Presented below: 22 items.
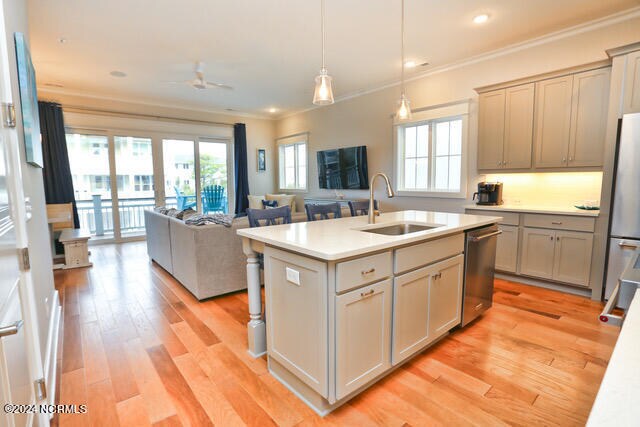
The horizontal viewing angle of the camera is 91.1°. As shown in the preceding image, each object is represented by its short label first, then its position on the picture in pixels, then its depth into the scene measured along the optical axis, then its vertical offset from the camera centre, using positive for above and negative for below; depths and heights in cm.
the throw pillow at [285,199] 728 -41
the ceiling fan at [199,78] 431 +144
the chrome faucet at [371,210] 239 -23
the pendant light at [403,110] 278 +62
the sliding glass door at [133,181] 614 +4
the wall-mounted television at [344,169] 577 +24
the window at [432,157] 448 +35
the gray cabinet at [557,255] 314 -80
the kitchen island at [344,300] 161 -70
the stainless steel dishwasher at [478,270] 246 -75
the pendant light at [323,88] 222 +66
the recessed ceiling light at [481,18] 312 +162
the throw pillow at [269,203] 697 -48
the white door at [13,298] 89 -38
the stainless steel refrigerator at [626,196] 271 -16
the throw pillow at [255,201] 732 -45
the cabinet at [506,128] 357 +61
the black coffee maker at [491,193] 391 -17
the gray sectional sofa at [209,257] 315 -78
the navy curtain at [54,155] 518 +48
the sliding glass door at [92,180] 572 +6
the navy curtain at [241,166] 732 +37
